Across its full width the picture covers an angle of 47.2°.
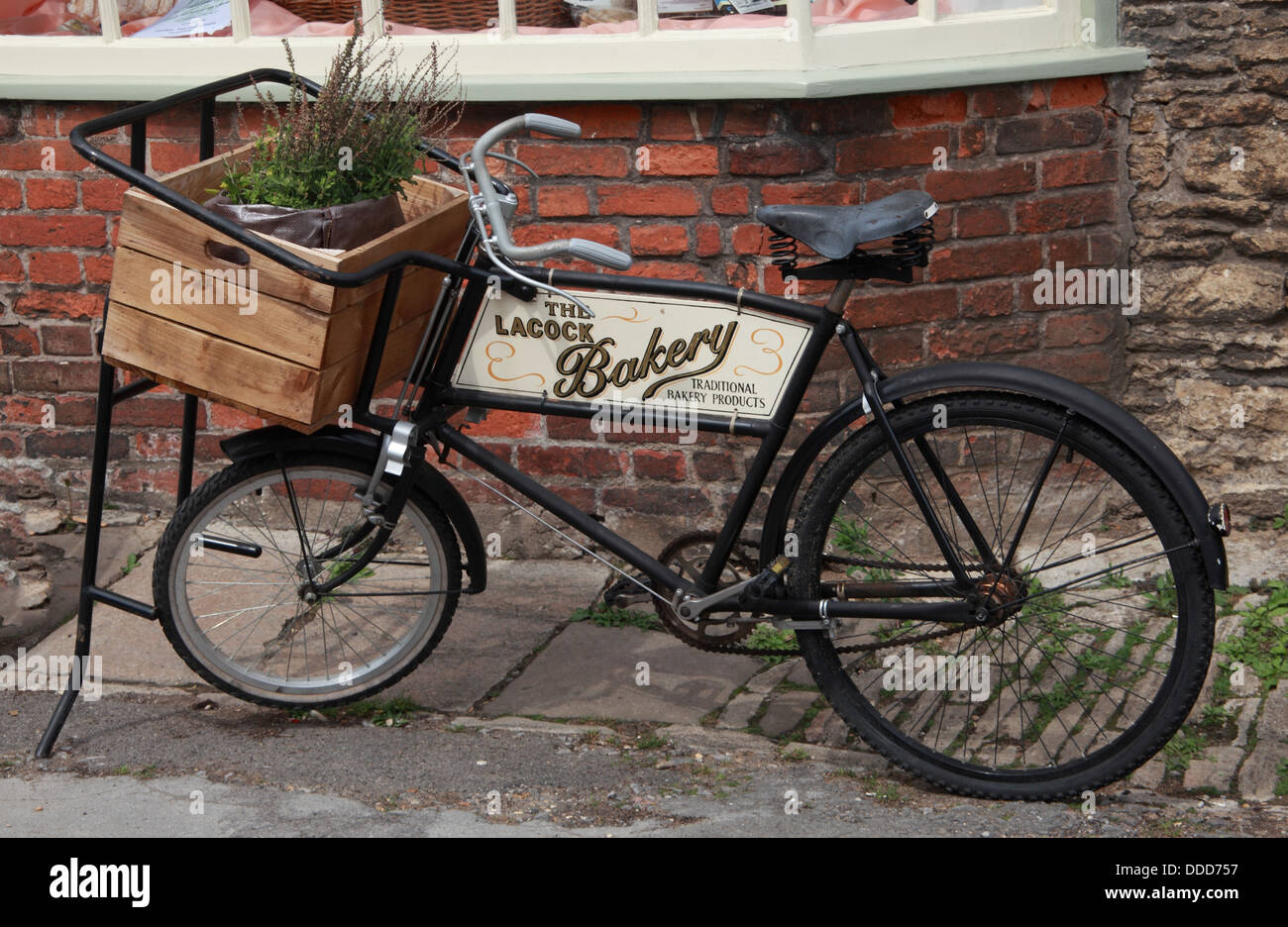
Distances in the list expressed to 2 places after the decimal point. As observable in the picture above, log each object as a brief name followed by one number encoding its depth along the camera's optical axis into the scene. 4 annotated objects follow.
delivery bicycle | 3.08
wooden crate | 3.10
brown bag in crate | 3.18
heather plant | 3.25
